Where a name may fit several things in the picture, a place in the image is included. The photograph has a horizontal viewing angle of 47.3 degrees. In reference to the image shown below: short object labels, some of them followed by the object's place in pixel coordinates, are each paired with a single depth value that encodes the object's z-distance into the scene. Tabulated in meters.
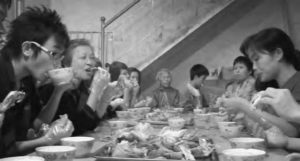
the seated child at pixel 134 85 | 3.67
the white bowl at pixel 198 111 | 2.43
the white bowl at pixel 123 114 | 2.36
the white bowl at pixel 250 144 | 1.19
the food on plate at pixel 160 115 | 2.21
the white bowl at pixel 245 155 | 0.98
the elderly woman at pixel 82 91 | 1.91
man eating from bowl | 1.36
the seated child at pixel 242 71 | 3.84
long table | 1.18
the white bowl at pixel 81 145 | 1.15
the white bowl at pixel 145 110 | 2.51
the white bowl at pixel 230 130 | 1.52
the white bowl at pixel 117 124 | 1.81
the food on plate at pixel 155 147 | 1.12
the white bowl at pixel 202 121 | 1.97
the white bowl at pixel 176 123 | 1.81
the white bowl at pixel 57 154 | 1.02
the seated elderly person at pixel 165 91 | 4.55
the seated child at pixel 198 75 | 4.91
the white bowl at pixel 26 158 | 0.97
